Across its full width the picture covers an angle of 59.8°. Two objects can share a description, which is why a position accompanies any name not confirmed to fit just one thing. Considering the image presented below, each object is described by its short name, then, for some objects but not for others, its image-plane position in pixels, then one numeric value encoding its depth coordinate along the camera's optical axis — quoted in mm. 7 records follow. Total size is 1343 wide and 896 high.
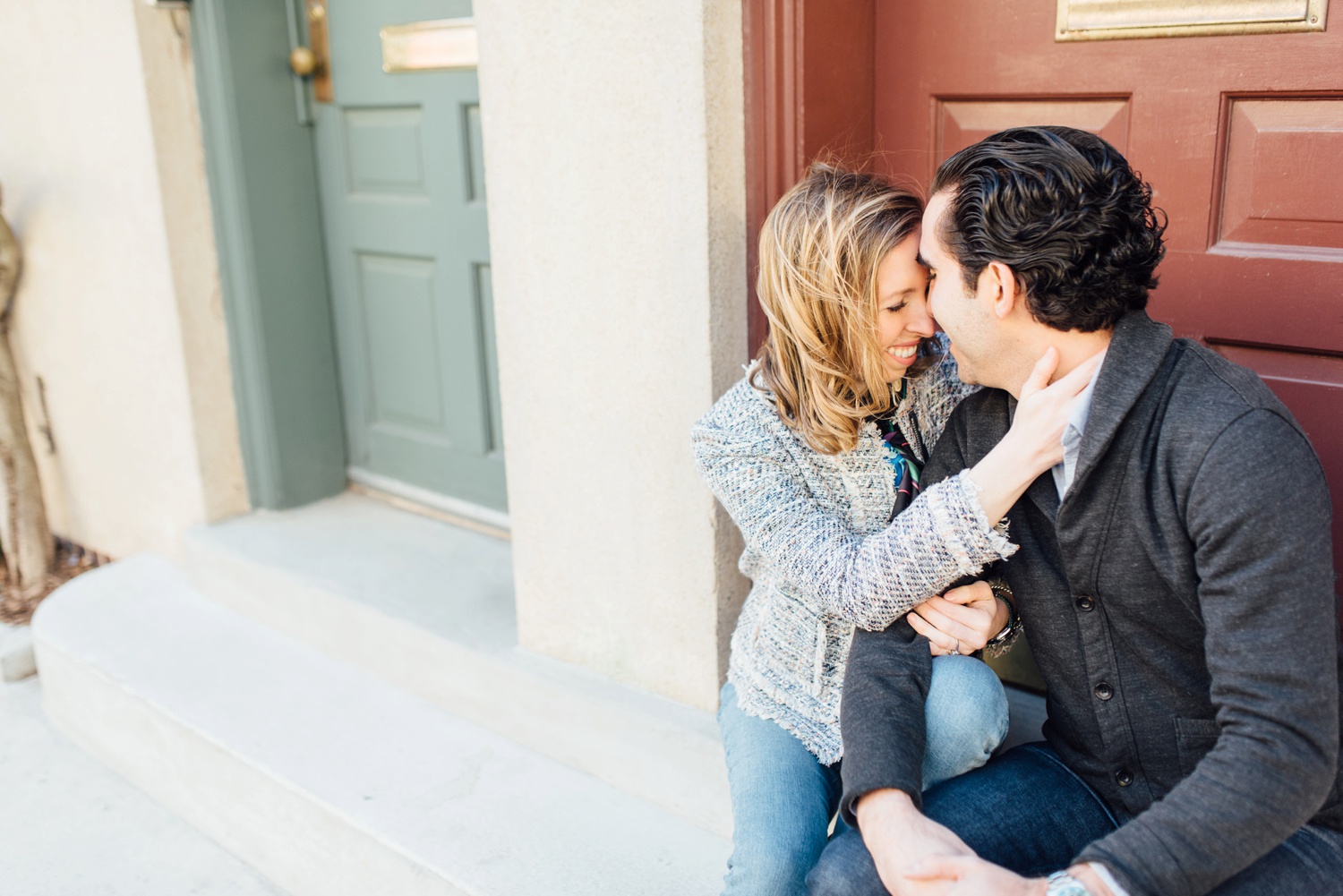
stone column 2168
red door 1812
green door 3264
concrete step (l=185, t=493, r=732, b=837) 2475
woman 1674
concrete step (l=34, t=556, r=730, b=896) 2346
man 1372
